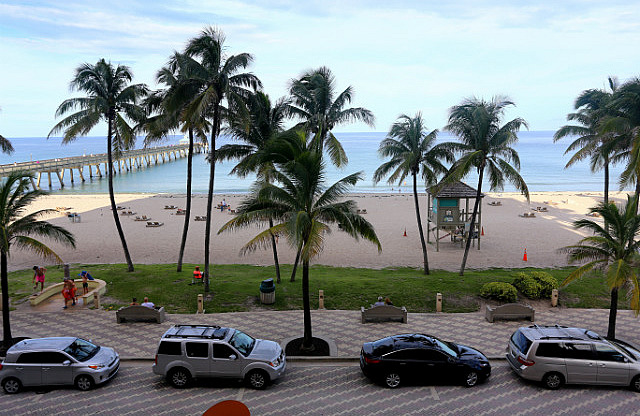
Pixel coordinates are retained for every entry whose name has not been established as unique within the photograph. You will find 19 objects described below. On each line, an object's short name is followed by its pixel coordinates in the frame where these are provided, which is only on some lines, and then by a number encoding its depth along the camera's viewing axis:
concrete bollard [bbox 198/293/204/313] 17.16
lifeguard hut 30.23
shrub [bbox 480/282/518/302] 17.78
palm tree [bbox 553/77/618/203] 25.16
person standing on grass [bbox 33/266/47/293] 19.50
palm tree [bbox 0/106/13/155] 17.52
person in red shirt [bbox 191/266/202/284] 20.42
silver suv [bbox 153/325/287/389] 11.32
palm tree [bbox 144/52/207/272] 18.22
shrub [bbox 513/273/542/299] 18.09
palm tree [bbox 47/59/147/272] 20.72
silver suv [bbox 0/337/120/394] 11.16
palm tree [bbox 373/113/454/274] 22.73
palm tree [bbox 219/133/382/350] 12.91
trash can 18.06
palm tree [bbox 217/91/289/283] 19.55
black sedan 11.35
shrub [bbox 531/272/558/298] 18.27
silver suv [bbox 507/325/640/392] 11.10
